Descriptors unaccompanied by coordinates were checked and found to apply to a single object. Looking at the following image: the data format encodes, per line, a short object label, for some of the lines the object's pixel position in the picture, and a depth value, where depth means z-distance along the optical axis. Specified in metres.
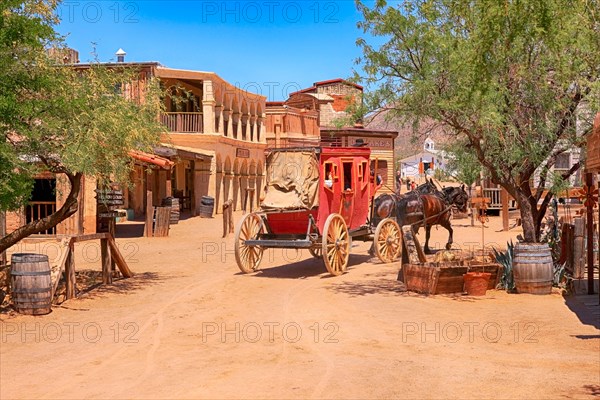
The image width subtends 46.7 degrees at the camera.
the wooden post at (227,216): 22.76
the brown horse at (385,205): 16.89
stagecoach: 14.06
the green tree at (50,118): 10.09
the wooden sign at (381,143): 46.66
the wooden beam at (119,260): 13.73
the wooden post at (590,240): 11.44
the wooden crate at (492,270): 12.15
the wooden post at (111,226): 20.00
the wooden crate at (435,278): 11.84
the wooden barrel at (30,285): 10.55
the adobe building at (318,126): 42.41
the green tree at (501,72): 10.59
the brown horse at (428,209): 16.81
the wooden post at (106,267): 13.55
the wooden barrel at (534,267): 11.56
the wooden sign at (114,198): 21.81
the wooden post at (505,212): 24.91
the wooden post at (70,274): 11.90
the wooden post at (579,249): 12.48
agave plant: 12.09
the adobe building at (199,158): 22.86
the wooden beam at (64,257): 11.57
